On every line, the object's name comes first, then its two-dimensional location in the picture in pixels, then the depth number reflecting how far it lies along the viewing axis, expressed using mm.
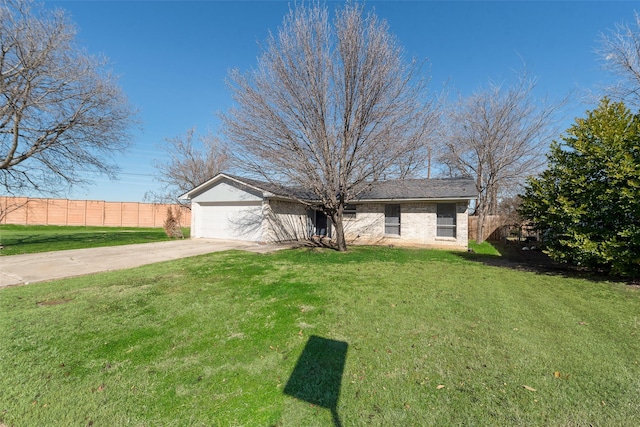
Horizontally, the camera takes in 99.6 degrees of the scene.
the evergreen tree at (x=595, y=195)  6238
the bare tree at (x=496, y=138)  15227
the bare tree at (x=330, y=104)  9664
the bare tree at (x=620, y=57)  9883
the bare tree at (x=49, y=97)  9359
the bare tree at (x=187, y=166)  24984
